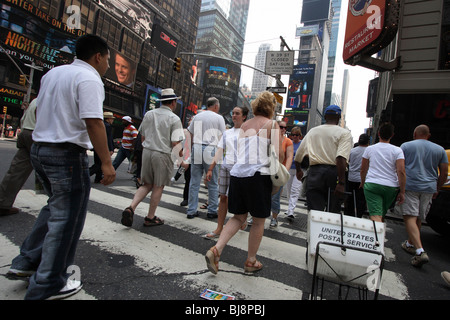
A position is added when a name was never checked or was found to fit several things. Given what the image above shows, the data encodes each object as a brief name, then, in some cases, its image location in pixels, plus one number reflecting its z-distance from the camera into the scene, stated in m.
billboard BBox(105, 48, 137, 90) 40.78
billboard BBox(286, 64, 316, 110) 99.44
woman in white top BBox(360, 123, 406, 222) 3.86
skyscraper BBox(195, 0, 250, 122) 92.65
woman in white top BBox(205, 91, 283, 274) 2.72
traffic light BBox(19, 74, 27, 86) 24.61
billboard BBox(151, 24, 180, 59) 47.84
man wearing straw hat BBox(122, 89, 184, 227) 4.02
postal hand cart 1.98
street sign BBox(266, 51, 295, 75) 12.41
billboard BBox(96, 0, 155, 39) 43.70
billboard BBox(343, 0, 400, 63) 9.52
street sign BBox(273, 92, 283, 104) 12.40
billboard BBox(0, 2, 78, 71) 29.00
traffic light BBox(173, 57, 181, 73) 17.86
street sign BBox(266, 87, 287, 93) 12.01
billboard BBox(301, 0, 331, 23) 132.50
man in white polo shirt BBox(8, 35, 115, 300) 1.88
